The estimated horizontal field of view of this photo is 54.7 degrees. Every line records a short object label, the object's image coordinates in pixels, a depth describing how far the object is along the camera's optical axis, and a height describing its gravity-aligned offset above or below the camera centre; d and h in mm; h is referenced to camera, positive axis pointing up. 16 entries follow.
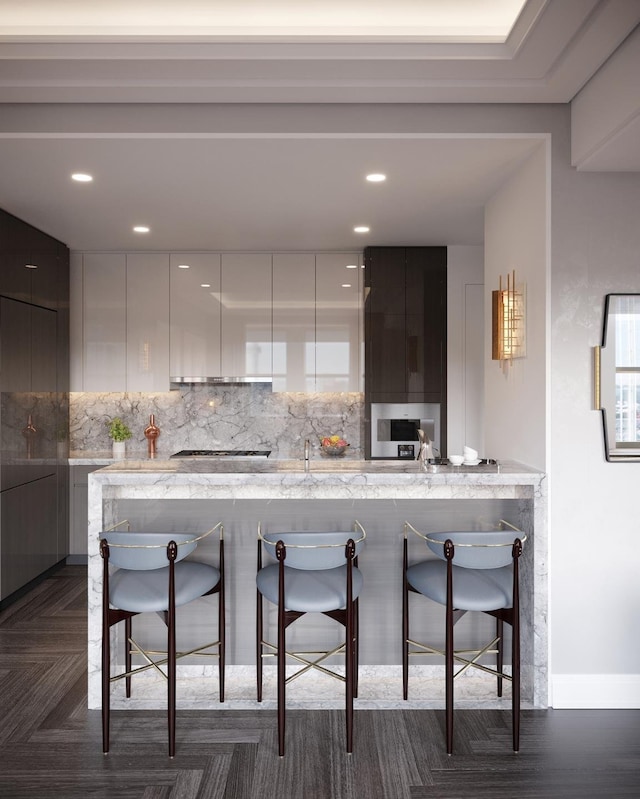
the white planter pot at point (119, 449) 5277 -440
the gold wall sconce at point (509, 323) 3303 +419
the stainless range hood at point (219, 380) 5371 +161
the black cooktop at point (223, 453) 5348 -477
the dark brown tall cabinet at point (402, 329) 5184 +585
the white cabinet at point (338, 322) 5395 +670
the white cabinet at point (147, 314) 5402 +737
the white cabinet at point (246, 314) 5387 +737
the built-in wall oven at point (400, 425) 5195 -220
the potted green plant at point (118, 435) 5312 -320
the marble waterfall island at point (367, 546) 2953 -729
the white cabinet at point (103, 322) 5402 +666
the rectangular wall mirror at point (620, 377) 2908 +105
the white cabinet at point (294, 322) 5387 +669
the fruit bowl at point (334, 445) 4988 -374
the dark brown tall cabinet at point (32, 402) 4254 -29
